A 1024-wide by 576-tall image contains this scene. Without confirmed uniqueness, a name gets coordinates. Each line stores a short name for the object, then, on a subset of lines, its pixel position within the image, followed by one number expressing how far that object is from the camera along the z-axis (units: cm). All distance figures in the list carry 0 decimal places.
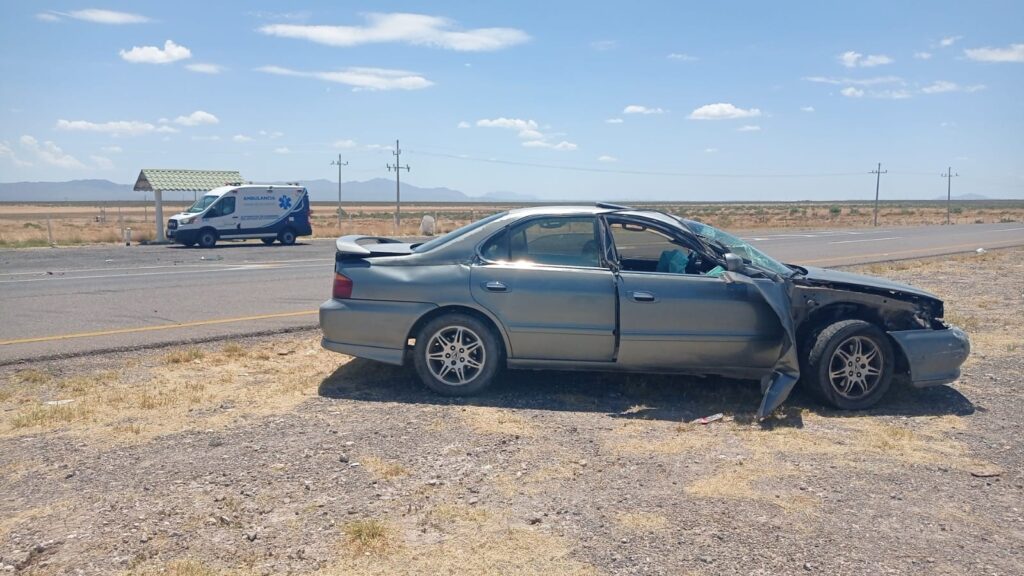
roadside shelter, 3238
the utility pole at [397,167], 5588
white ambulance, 2850
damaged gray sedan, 643
